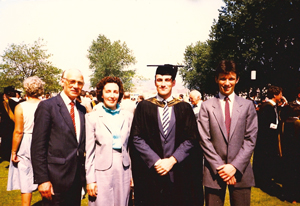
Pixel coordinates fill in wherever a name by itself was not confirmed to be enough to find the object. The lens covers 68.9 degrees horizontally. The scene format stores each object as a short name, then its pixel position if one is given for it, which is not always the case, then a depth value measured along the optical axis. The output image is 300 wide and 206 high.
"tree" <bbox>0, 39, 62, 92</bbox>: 38.41
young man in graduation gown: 2.82
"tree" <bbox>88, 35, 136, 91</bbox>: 51.62
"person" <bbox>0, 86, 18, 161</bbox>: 5.47
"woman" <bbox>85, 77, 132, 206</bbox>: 2.65
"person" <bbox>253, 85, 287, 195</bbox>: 5.04
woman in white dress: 3.47
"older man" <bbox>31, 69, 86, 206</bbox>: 2.44
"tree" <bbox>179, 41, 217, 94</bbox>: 36.73
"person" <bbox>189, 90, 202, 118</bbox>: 6.45
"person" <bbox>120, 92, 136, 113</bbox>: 6.81
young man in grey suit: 2.64
